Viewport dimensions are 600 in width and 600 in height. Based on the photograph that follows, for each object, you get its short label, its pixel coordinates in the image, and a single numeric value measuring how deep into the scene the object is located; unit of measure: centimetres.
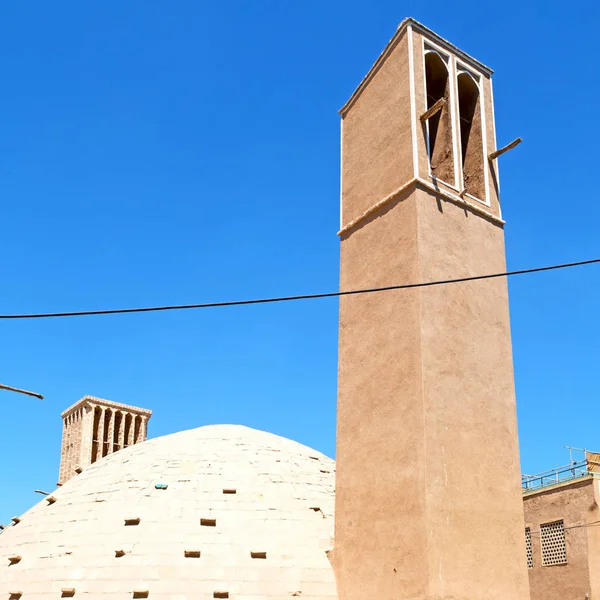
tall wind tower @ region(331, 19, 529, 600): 1032
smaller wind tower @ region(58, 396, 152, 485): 3048
